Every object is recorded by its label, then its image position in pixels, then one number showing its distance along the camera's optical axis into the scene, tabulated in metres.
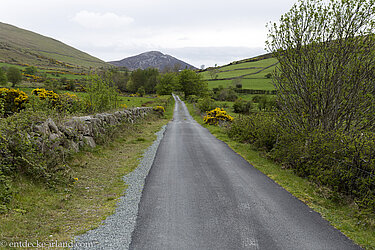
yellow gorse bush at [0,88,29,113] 12.10
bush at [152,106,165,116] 33.84
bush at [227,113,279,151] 12.11
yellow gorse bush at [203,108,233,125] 25.53
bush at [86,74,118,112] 14.57
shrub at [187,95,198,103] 65.29
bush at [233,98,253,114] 49.00
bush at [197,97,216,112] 37.89
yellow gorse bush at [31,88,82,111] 13.27
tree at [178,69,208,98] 75.56
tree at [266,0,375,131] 8.12
